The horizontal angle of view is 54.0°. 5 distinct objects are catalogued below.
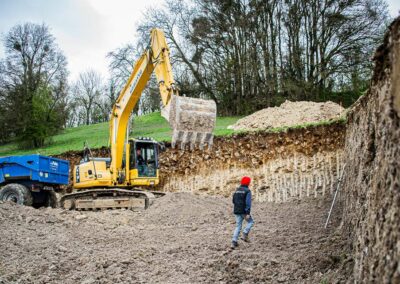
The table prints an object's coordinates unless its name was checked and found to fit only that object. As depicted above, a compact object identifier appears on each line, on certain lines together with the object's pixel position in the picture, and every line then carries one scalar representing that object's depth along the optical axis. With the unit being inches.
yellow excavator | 452.4
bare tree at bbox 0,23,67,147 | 1138.7
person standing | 287.4
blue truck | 498.9
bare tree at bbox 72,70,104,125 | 1959.9
